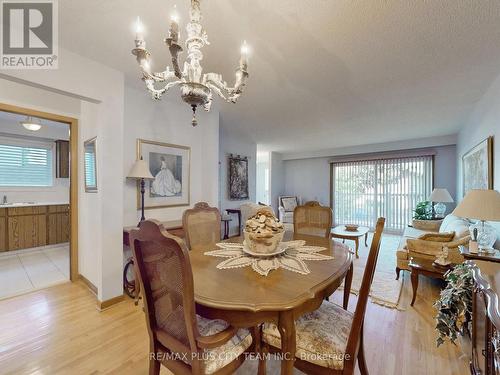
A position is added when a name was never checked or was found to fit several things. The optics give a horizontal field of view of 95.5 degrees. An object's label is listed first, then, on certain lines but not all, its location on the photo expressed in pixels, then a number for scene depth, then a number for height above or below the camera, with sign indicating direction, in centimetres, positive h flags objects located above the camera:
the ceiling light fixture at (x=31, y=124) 367 +103
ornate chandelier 118 +71
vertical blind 562 -5
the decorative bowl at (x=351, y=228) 419 -77
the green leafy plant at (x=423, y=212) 482 -54
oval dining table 94 -47
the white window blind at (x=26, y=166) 415 +40
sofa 236 -63
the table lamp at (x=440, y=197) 459 -20
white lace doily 129 -46
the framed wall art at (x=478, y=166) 263 +29
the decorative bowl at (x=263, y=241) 141 -35
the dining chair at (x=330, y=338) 102 -75
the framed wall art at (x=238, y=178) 516 +22
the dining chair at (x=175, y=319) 88 -59
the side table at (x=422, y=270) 234 -87
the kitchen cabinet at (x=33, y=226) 384 -72
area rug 249 -122
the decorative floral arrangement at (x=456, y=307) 148 -81
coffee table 380 -81
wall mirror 244 +24
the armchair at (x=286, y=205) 659 -57
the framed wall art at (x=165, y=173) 285 +19
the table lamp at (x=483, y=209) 181 -18
